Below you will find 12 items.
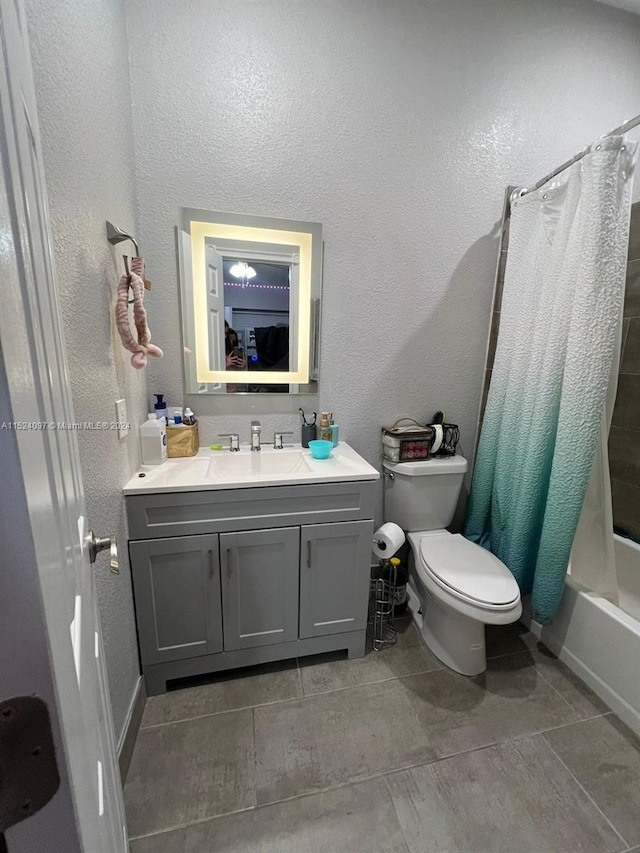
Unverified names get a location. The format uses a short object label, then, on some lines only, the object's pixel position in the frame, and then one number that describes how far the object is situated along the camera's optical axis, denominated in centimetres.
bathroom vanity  125
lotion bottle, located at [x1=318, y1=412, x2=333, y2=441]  170
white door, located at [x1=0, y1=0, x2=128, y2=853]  29
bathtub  128
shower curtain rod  119
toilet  133
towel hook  107
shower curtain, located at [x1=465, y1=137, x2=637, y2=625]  125
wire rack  164
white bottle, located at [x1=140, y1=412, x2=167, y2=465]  141
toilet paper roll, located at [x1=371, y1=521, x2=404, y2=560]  156
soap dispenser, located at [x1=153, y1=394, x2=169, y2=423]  151
